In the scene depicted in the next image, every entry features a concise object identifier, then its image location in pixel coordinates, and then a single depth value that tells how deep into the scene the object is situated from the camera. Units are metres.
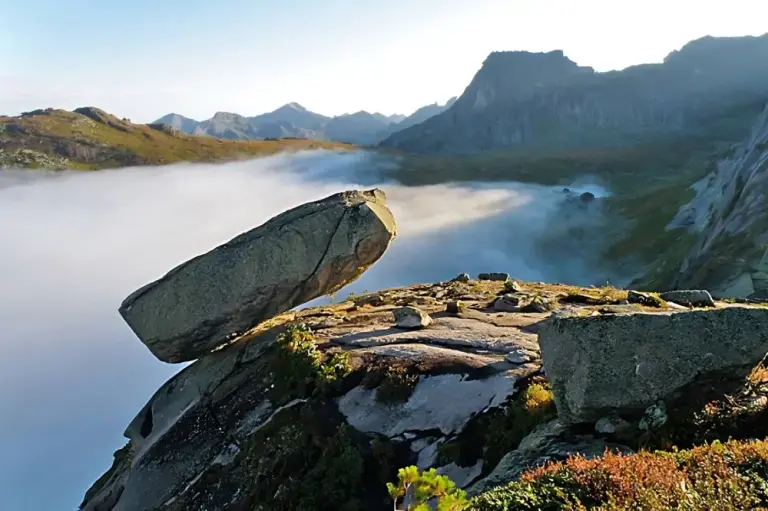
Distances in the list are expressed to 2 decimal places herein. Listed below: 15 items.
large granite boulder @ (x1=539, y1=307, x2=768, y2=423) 11.12
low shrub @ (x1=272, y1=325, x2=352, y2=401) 18.88
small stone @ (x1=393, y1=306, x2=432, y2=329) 21.88
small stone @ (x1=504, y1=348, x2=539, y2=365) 16.97
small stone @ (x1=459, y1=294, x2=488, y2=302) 27.49
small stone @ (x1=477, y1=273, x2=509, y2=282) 37.84
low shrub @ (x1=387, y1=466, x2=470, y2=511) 6.50
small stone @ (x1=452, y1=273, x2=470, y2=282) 36.21
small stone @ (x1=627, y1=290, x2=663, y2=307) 19.57
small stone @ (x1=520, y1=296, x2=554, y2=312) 24.11
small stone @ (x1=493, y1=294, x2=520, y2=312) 24.55
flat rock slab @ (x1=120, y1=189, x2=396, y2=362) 23.41
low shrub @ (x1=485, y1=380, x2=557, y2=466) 13.40
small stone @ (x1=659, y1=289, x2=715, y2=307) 19.39
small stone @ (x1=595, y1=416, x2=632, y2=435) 11.38
